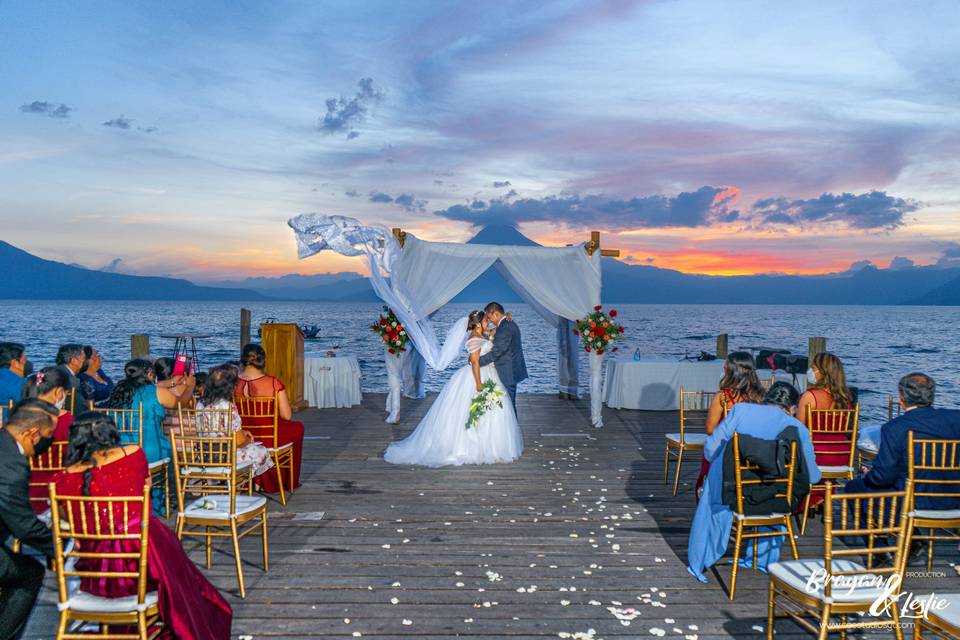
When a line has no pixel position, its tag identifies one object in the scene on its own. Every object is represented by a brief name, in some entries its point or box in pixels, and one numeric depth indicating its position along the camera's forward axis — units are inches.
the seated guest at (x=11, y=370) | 220.8
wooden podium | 398.9
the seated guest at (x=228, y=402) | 209.0
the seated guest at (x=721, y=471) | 160.4
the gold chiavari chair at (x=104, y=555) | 105.1
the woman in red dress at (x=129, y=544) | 112.3
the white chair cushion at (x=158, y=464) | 205.0
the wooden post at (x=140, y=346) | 376.5
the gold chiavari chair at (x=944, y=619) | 99.6
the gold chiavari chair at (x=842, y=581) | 110.2
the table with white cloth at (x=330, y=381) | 432.8
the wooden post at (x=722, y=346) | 456.4
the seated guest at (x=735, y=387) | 182.7
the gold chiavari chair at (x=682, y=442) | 239.9
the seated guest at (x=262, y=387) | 231.1
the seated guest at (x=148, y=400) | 204.4
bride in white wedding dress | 288.7
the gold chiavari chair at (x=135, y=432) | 193.5
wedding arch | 328.8
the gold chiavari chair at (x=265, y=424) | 223.3
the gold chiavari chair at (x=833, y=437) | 201.8
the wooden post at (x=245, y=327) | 441.1
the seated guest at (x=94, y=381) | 262.3
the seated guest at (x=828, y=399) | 204.1
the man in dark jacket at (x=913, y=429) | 163.3
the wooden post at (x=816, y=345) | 361.7
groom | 306.5
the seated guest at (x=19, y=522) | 128.4
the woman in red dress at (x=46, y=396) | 165.8
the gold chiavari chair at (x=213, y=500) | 155.1
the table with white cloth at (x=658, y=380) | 429.7
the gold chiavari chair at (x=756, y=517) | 152.1
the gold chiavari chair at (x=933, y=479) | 152.7
